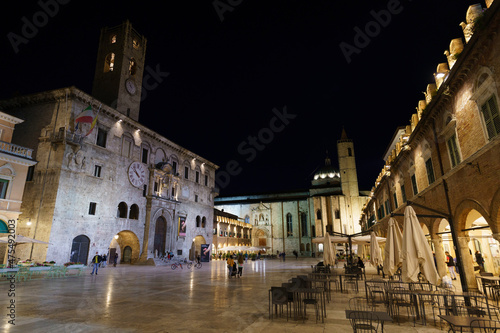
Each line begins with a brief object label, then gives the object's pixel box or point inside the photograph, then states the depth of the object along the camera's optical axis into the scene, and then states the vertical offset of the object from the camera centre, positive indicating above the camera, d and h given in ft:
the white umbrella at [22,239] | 56.08 +1.06
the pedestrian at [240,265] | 57.31 -4.53
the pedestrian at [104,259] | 80.06 -4.20
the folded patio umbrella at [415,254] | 22.88 -1.06
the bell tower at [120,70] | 110.29 +70.27
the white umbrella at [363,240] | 58.57 +0.38
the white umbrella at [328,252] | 51.26 -1.92
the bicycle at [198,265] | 91.59 -7.50
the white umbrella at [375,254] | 45.16 -1.98
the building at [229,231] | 161.07 +7.41
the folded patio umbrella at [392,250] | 28.53 -0.87
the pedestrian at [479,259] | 55.67 -3.76
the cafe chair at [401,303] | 23.53 -5.41
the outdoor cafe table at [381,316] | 16.67 -4.44
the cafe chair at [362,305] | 27.43 -6.53
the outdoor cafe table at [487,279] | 29.64 -4.16
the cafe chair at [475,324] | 14.96 -4.62
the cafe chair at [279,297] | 22.99 -4.52
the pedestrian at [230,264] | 55.16 -4.12
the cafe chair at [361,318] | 16.41 -4.54
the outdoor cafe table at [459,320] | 15.07 -4.42
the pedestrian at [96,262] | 62.08 -3.93
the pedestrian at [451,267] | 50.80 -4.65
